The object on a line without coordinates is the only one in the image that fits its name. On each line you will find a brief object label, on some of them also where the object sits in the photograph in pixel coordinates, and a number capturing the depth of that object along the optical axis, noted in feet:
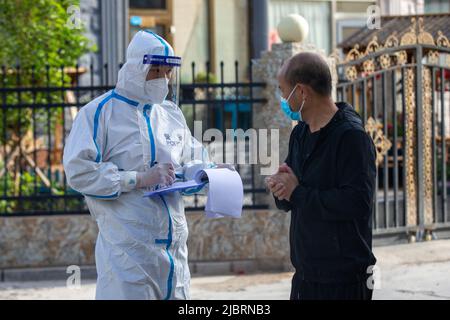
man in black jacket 13.75
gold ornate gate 36.63
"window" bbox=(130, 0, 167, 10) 61.16
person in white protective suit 16.01
